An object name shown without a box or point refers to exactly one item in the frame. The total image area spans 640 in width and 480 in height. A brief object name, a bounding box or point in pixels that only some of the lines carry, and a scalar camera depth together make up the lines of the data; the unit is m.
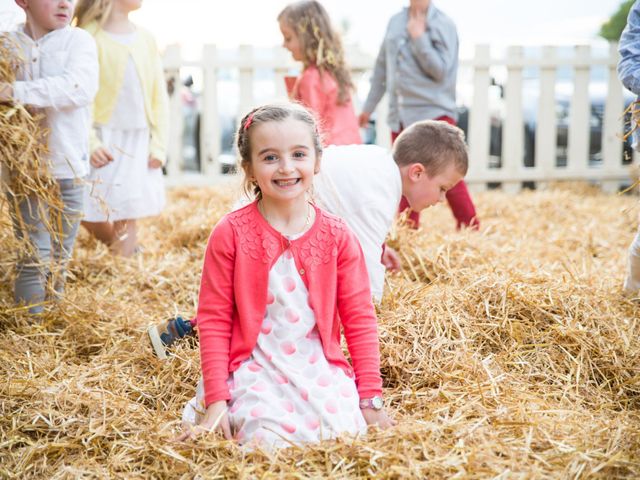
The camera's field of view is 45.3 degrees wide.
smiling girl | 2.20
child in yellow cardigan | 4.26
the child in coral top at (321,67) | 4.71
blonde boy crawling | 2.98
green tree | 18.50
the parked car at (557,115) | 8.35
